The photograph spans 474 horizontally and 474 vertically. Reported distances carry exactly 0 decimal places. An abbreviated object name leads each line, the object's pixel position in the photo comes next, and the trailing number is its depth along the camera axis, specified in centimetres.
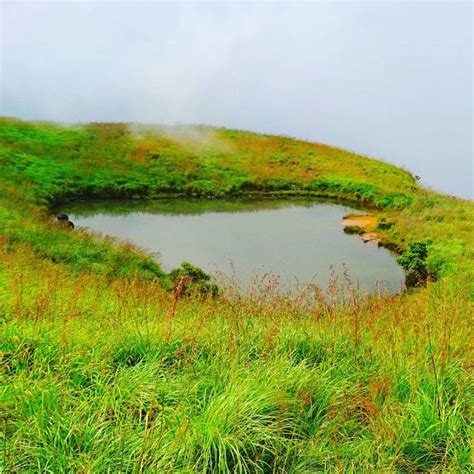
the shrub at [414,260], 1984
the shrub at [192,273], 1691
